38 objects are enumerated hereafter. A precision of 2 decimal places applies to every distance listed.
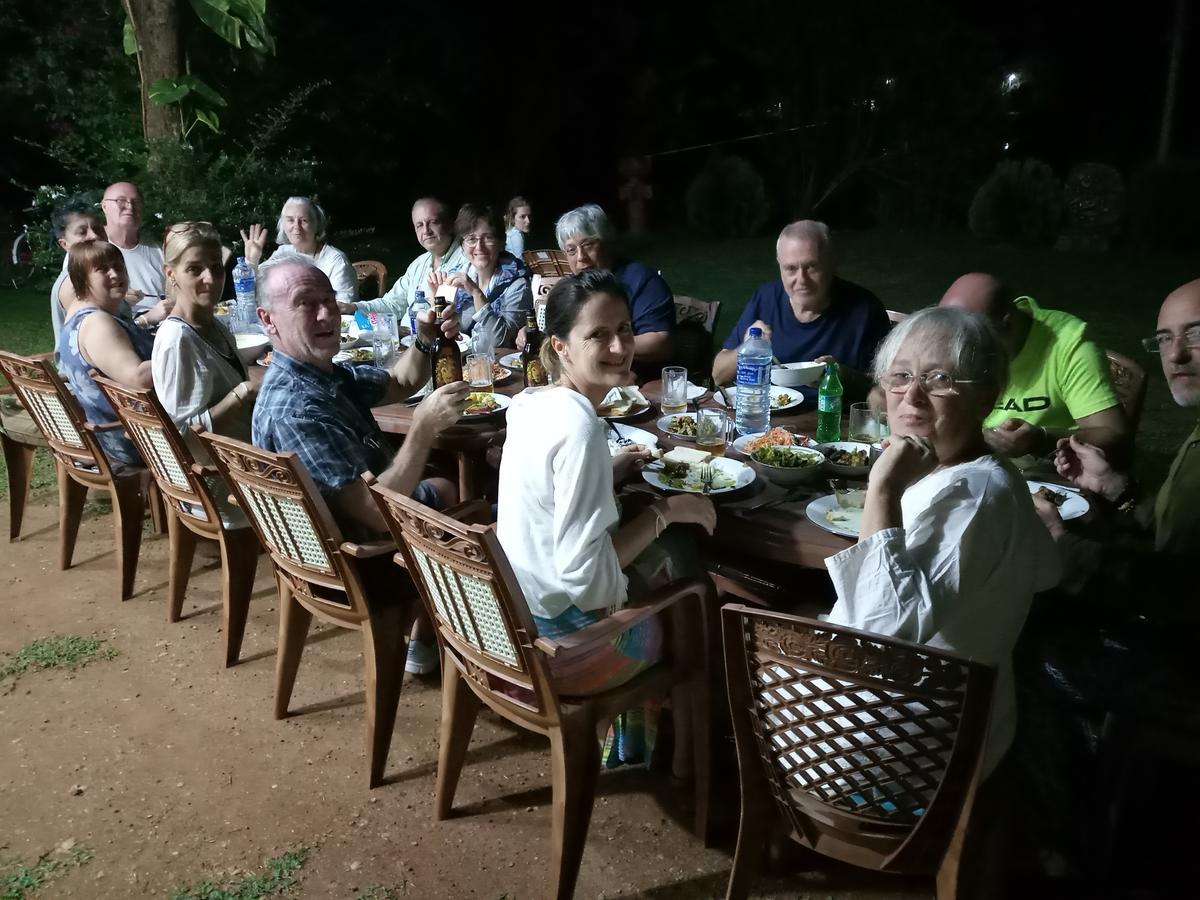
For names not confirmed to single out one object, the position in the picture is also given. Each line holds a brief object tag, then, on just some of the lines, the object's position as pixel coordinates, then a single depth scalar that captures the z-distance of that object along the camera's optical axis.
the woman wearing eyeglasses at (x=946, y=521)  1.72
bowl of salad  2.55
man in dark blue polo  3.66
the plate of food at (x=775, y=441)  2.79
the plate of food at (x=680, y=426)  2.95
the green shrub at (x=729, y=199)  14.43
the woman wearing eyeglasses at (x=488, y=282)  4.38
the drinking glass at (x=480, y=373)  3.46
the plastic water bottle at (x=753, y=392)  2.99
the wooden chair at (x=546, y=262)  5.41
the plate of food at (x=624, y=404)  3.17
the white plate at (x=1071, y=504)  2.26
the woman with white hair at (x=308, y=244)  5.35
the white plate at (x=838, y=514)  2.23
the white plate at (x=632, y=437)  2.84
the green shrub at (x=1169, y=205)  11.96
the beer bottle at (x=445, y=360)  3.47
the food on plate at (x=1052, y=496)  2.32
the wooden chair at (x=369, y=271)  6.52
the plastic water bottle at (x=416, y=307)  4.10
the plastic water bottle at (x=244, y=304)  4.66
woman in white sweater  2.05
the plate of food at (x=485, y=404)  3.21
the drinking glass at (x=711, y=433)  2.79
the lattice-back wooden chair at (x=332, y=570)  2.57
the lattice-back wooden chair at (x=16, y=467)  4.39
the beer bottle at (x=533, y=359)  3.44
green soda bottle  2.89
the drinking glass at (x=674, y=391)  3.13
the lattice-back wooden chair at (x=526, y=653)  2.04
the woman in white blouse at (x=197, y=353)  3.28
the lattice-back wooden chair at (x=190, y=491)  3.16
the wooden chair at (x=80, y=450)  3.70
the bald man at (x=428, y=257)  5.02
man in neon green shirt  2.92
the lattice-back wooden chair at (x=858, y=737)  1.65
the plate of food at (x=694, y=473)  2.51
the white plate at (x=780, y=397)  3.18
